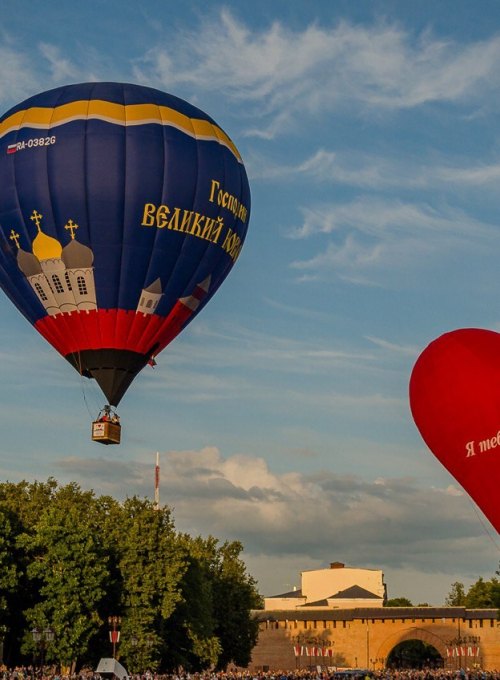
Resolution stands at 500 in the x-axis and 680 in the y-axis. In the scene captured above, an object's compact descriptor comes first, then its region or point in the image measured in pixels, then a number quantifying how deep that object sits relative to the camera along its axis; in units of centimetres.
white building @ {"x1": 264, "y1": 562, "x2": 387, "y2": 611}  14725
